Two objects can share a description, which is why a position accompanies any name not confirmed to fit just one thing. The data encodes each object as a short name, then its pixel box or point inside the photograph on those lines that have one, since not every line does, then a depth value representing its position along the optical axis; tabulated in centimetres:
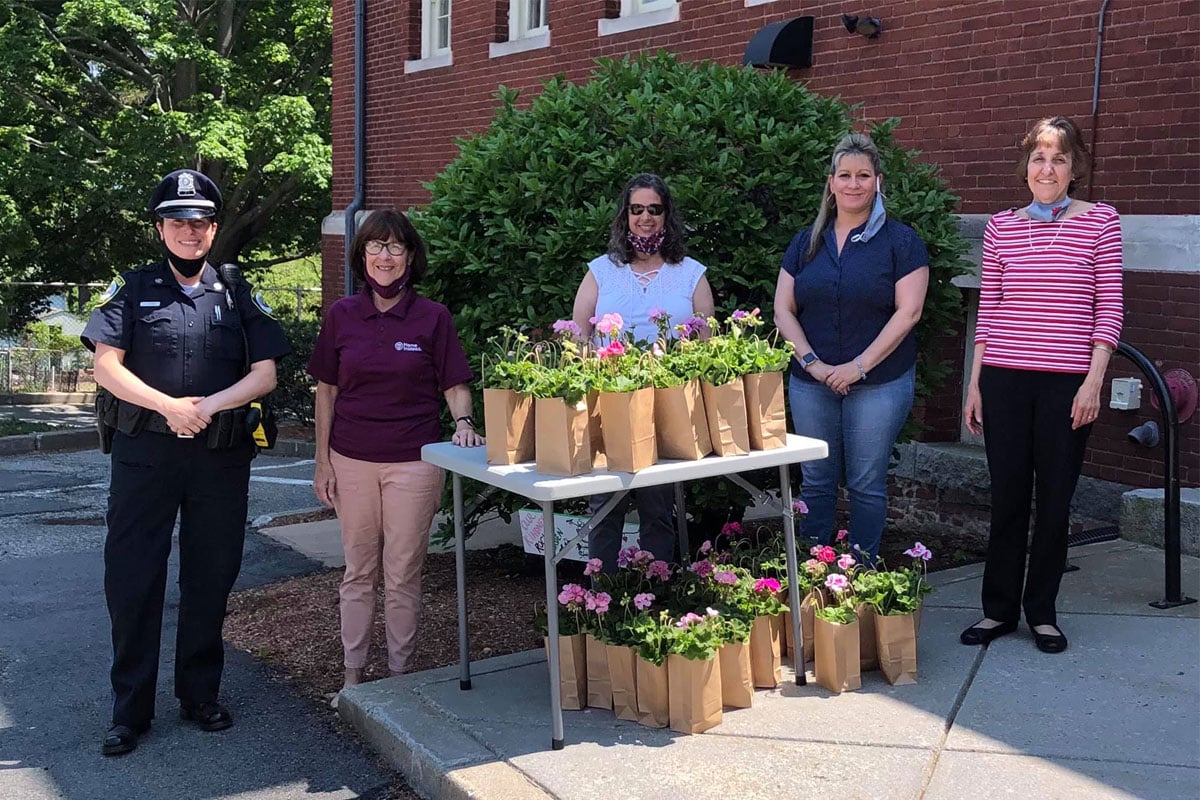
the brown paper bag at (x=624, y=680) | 401
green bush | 546
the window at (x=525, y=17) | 1212
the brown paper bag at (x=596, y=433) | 385
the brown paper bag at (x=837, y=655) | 421
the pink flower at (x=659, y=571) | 430
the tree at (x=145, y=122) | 1691
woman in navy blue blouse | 452
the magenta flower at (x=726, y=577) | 421
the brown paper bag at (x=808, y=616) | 437
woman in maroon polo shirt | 442
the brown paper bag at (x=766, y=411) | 404
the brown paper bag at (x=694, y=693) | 388
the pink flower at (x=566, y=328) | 413
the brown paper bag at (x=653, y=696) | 395
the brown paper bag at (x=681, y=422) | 385
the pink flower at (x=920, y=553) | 443
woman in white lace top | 458
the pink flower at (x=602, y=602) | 407
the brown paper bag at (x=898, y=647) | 427
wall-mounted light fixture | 809
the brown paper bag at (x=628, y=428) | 374
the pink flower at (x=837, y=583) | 430
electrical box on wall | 643
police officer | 418
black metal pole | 503
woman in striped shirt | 430
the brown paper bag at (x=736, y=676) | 405
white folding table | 368
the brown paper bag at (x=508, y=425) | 389
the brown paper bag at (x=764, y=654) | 423
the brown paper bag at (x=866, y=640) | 434
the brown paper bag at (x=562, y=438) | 376
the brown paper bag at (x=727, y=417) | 393
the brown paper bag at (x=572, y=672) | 410
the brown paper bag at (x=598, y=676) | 408
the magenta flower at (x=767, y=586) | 426
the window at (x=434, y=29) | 1373
